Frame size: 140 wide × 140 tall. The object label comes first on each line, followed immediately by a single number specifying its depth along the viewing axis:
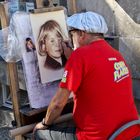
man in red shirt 2.75
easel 3.34
